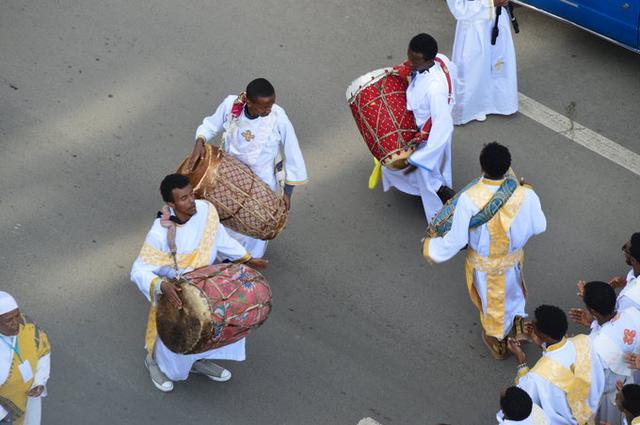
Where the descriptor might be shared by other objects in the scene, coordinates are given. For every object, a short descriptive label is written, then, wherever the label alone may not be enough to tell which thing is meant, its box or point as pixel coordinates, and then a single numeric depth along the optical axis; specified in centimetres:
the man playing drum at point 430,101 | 1313
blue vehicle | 1598
